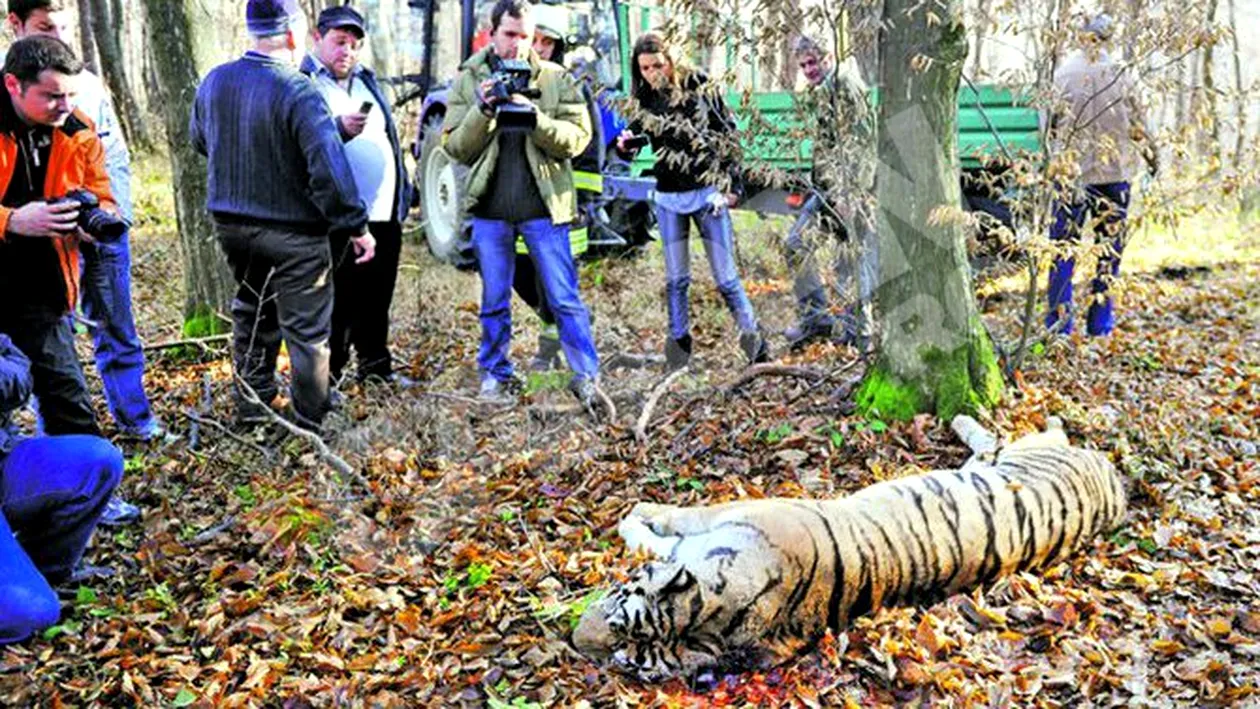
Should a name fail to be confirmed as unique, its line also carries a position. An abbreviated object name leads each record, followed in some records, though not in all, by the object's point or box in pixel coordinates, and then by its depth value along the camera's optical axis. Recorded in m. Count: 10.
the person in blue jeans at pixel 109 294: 5.06
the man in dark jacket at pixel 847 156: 5.29
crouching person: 3.41
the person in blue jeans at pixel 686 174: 5.79
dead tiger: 3.53
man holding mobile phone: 5.44
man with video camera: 5.48
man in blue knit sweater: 4.77
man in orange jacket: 4.12
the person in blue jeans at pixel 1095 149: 5.02
